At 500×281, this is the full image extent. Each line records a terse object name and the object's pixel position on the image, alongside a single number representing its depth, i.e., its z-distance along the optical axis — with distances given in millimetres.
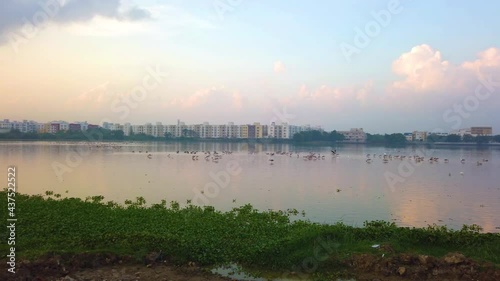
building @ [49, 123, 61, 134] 111312
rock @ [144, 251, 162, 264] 7379
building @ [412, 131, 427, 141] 118875
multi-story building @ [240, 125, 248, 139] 136438
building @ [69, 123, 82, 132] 117700
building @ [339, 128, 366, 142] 130250
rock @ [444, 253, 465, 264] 7016
